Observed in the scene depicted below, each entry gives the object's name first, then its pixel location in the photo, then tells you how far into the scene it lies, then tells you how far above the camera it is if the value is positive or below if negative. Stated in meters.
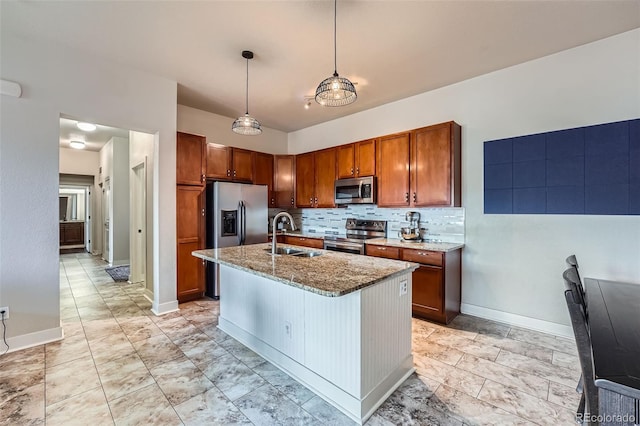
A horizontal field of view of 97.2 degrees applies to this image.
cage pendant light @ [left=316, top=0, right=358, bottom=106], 2.04 +0.88
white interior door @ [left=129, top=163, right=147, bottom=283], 4.79 -0.26
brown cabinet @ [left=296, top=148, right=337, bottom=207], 4.70 +0.58
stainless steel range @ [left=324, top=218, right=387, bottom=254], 3.85 -0.38
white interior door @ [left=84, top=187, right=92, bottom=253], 8.73 -0.20
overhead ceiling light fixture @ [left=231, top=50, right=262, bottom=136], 2.91 +0.90
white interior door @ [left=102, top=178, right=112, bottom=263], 6.71 -0.21
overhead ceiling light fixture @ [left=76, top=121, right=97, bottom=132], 5.30 +1.62
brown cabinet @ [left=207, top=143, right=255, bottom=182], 4.28 +0.76
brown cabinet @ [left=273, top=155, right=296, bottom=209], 5.26 +0.58
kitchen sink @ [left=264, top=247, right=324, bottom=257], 2.76 -0.41
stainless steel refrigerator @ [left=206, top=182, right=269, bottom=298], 4.05 -0.10
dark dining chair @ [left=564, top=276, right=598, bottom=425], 1.18 -0.59
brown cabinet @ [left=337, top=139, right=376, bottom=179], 4.13 +0.79
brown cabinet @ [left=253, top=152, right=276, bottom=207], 4.95 +0.70
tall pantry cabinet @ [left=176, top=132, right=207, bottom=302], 3.82 -0.01
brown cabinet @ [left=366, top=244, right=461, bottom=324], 3.12 -0.82
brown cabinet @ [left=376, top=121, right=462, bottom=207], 3.35 +0.56
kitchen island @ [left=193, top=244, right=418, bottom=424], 1.74 -0.80
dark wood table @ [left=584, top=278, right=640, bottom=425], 0.86 -0.52
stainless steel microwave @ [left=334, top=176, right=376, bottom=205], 4.08 +0.31
